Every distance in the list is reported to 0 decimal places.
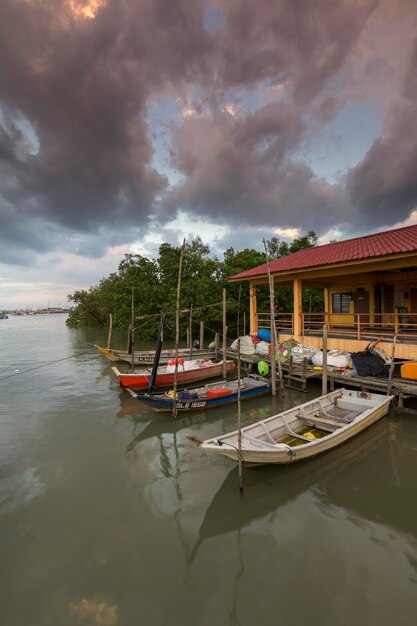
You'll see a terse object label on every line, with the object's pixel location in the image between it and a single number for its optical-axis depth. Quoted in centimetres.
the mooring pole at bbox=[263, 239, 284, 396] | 1181
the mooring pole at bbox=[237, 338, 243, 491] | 609
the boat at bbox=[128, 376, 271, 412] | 1066
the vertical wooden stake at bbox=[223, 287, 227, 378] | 1578
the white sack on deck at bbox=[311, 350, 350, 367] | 1266
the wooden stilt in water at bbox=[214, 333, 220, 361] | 1948
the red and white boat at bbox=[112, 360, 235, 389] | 1353
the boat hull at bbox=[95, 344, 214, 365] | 1945
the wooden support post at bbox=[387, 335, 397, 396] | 1008
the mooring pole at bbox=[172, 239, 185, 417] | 1053
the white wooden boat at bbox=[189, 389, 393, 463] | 641
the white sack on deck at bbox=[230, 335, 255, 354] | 1686
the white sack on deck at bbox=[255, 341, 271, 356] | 1614
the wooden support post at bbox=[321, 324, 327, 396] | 1146
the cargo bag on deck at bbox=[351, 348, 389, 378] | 1125
